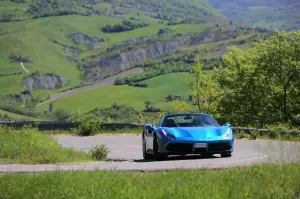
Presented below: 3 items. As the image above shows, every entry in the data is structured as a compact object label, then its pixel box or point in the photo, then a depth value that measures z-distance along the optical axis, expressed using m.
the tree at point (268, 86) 42.62
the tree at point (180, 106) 50.22
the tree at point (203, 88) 54.08
